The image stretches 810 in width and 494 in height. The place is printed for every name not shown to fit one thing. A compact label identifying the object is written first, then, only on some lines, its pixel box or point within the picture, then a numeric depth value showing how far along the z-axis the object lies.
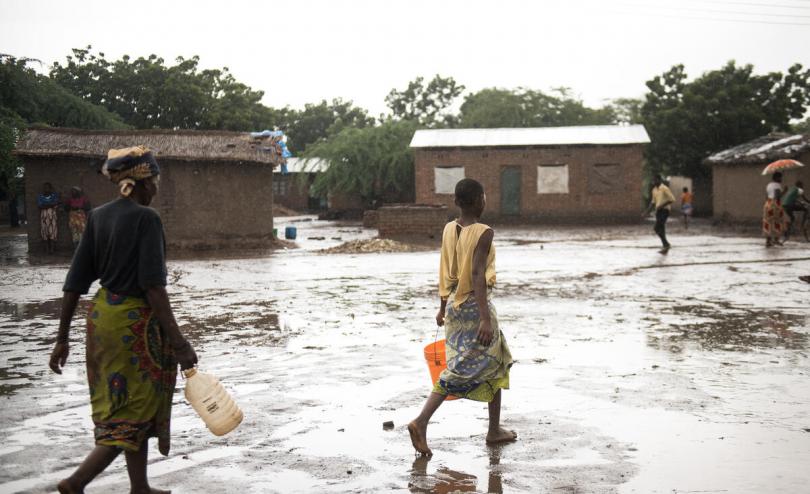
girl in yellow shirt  4.88
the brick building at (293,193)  56.31
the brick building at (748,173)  27.28
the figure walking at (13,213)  34.12
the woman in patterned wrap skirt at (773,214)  20.59
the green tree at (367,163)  40.66
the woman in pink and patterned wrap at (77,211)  19.78
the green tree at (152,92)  46.03
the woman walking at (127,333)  3.85
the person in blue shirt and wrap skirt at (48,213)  20.02
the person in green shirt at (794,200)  21.20
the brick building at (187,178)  20.44
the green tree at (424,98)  69.06
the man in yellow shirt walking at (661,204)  19.42
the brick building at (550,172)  36.41
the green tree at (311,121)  73.56
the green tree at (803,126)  62.46
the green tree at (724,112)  40.00
